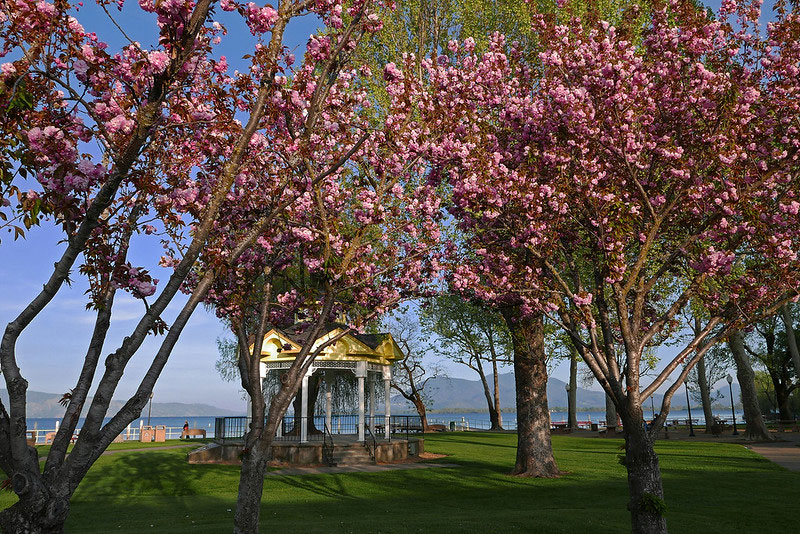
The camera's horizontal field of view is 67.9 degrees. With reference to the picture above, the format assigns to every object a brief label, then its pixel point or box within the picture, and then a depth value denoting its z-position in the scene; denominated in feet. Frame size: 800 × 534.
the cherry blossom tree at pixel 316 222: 25.85
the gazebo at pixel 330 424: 71.72
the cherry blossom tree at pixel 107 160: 15.11
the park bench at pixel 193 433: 132.87
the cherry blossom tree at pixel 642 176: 30.30
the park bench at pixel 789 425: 120.04
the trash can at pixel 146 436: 118.73
